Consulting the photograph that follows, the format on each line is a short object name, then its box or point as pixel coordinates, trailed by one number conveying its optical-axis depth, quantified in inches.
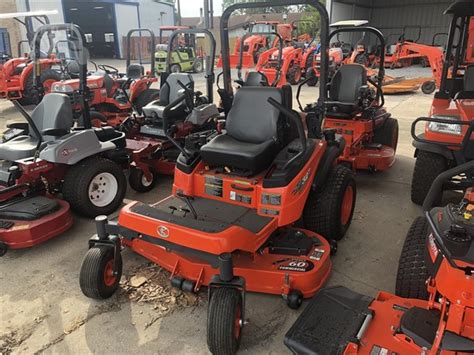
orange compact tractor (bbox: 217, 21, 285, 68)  596.4
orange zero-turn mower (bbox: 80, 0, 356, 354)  94.3
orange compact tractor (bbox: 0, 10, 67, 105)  362.6
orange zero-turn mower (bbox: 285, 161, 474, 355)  65.4
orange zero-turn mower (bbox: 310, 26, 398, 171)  194.2
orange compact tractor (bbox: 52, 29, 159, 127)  274.5
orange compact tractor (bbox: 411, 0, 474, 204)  144.3
